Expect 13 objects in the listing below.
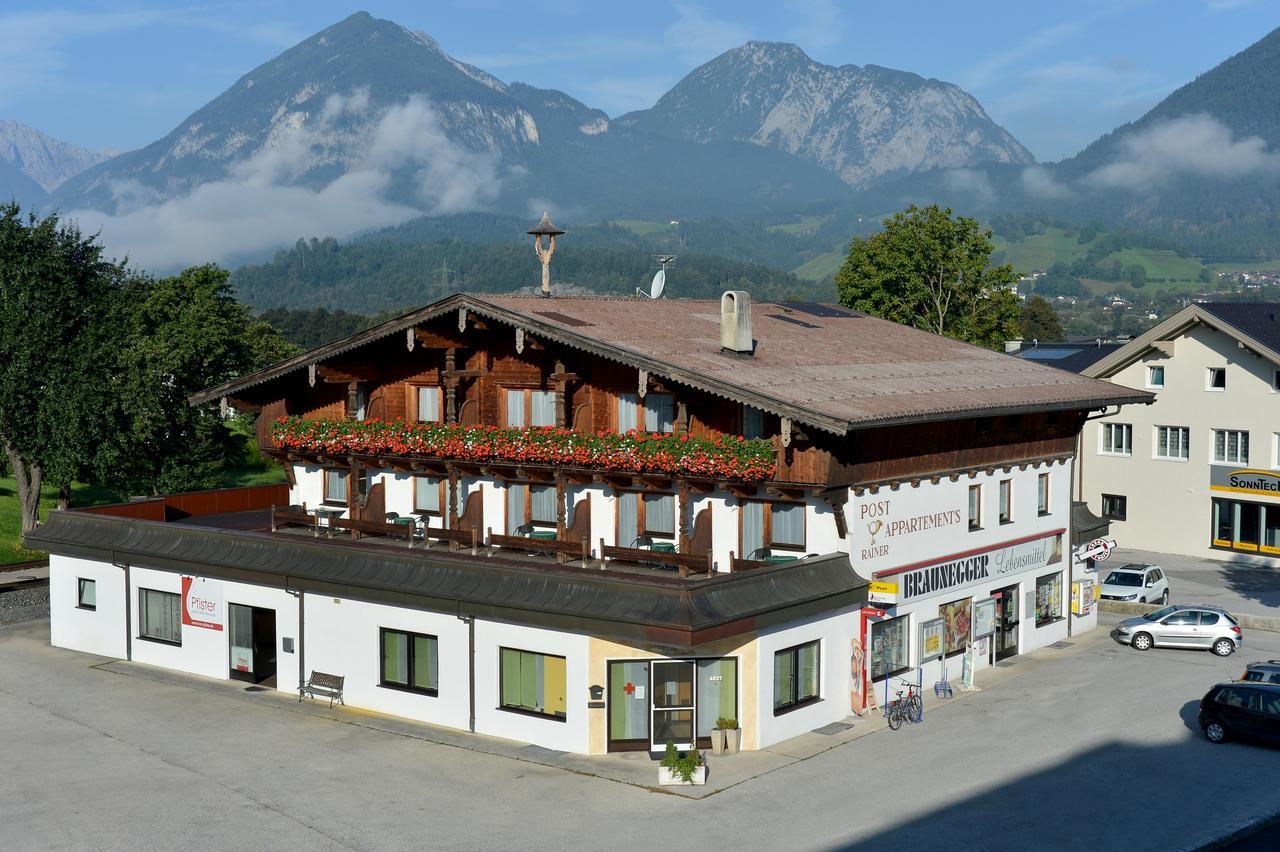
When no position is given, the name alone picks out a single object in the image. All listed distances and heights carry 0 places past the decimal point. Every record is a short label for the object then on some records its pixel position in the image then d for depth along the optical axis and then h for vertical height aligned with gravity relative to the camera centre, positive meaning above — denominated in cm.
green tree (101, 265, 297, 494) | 5428 -95
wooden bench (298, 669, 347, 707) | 3269 -749
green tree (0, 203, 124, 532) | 5381 +76
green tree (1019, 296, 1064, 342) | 17812 +710
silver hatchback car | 3834 -723
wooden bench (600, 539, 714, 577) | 2945 -400
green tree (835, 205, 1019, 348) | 7125 +514
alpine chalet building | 2864 -394
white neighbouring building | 5491 -276
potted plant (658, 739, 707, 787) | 2616 -759
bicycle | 3088 -762
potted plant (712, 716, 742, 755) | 2839 -745
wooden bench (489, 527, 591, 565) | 3042 -393
